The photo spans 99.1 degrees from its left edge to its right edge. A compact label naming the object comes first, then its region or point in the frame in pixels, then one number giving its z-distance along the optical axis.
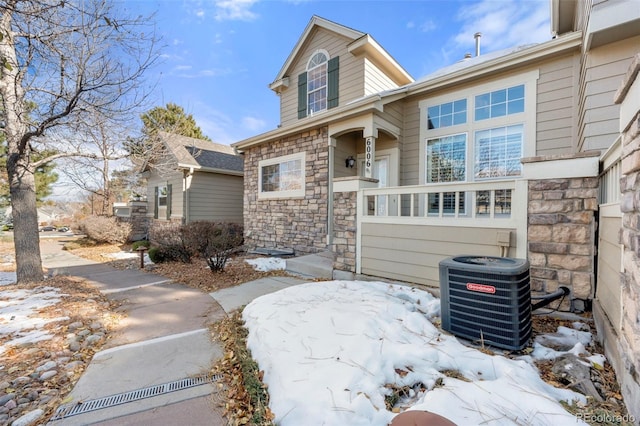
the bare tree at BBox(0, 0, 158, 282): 4.48
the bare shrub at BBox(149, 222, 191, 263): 7.40
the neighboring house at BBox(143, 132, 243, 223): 11.24
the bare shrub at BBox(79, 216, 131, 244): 11.47
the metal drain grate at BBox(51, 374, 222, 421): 1.92
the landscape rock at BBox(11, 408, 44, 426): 1.81
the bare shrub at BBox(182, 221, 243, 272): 5.76
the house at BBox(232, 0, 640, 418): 2.83
